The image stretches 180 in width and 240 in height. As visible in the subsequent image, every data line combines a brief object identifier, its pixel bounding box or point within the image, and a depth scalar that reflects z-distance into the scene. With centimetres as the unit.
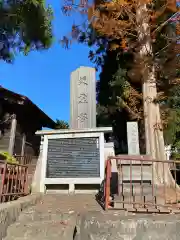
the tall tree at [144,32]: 663
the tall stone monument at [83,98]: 616
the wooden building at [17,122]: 815
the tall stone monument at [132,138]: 501
